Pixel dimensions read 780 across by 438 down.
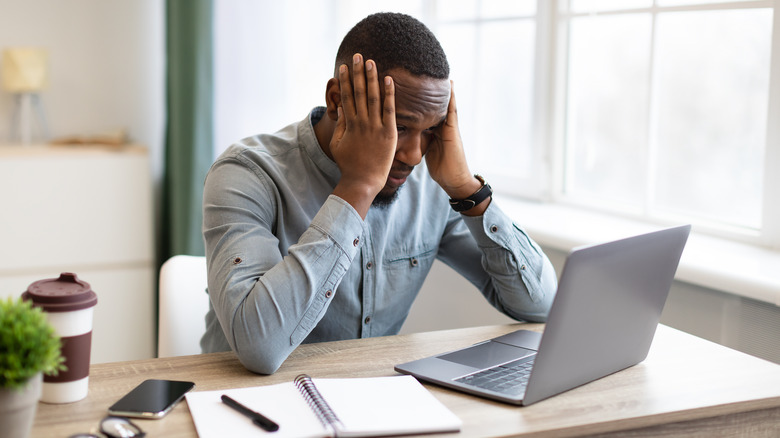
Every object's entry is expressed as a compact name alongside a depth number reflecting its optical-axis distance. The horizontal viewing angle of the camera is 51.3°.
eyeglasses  1.01
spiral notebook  1.03
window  2.07
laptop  1.13
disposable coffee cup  1.07
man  1.33
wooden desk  1.08
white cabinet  2.85
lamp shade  2.94
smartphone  1.08
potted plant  0.86
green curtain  2.92
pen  1.03
